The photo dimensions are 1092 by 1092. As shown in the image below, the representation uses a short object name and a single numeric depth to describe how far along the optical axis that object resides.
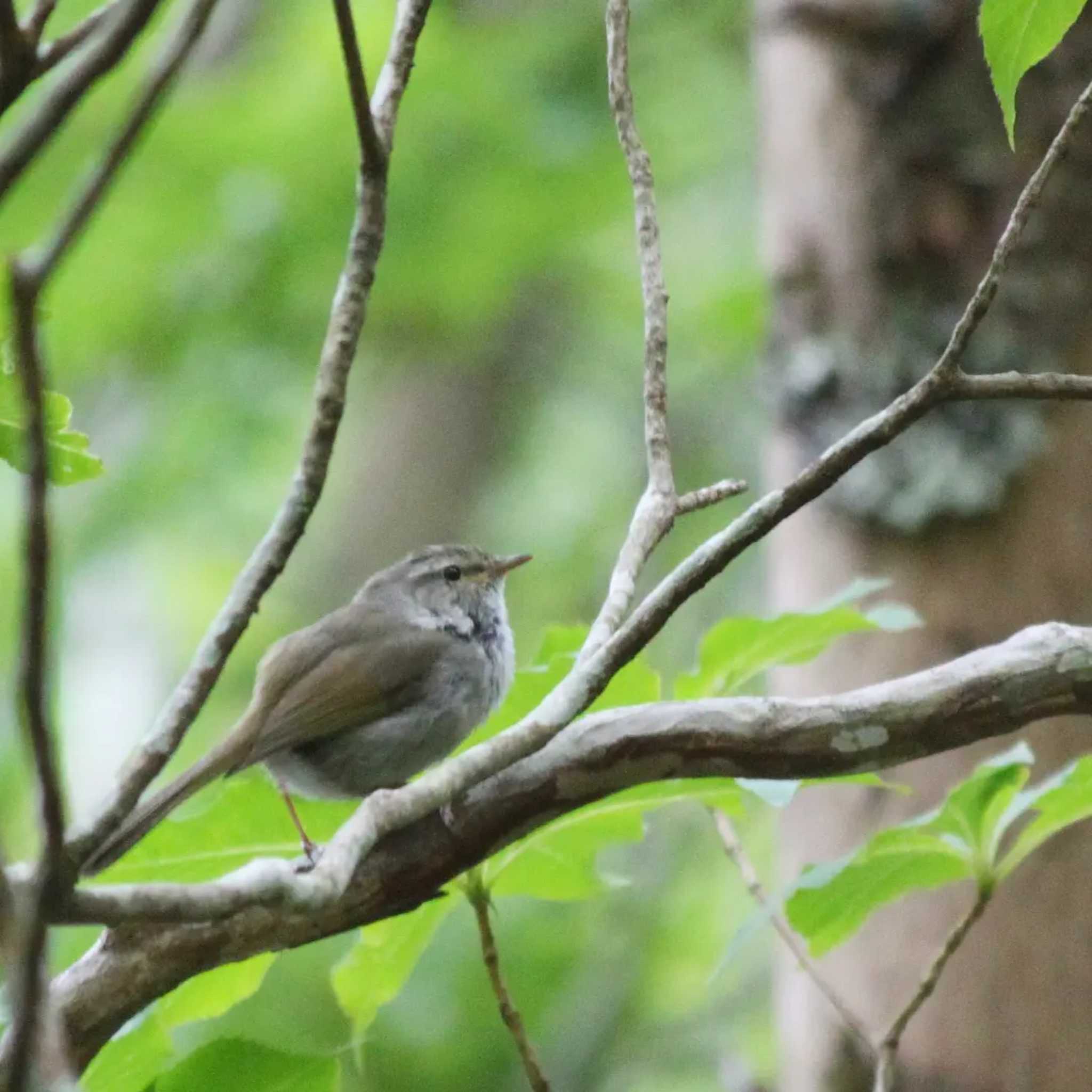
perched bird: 7.89
